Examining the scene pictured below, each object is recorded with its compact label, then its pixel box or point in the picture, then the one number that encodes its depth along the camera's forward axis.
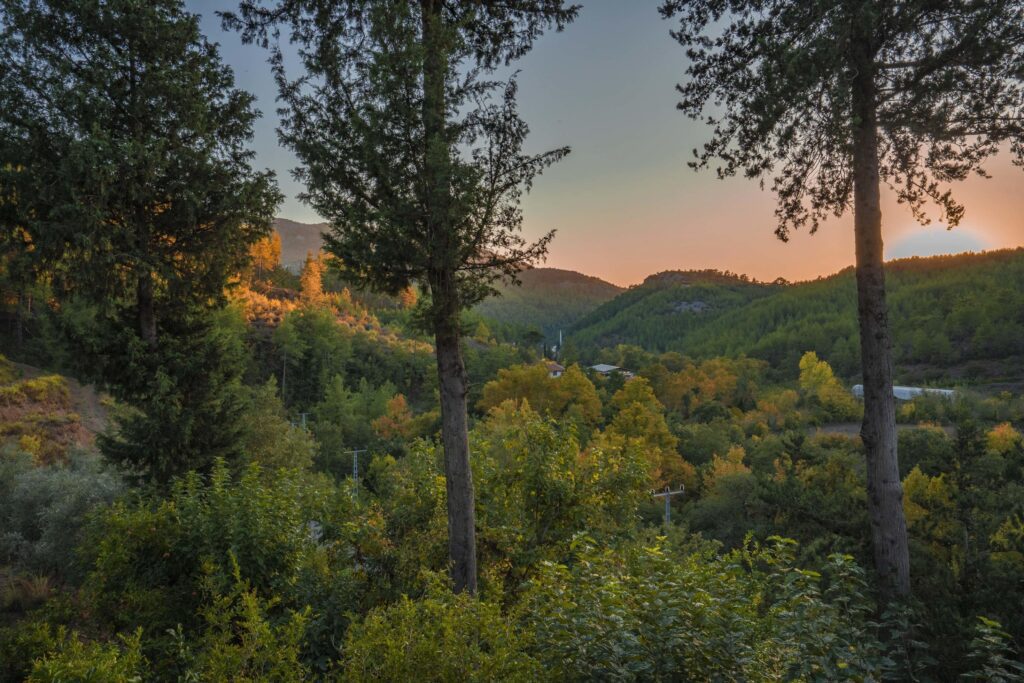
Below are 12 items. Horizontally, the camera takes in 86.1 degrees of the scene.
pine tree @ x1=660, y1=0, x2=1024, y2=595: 6.10
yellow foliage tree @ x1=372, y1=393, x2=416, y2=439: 42.94
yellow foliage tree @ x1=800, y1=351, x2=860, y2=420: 52.48
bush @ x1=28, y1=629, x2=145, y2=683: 2.99
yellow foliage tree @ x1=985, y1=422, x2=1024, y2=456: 20.30
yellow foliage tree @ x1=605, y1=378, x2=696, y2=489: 32.88
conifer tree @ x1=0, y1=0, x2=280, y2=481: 8.81
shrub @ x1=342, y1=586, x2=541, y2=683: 3.51
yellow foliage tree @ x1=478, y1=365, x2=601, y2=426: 41.09
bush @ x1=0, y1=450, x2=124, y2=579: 11.10
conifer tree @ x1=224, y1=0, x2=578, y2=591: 6.10
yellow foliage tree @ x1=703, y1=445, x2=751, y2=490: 30.33
